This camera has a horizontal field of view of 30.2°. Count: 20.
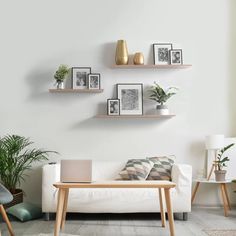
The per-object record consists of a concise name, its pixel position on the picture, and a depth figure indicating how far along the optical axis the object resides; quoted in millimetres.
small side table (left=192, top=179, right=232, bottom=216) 4768
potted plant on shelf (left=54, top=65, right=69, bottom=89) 5234
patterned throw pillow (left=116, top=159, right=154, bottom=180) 4787
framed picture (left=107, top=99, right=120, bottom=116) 5340
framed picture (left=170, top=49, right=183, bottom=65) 5387
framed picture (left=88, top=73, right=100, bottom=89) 5355
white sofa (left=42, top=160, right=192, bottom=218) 4527
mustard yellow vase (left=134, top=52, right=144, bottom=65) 5328
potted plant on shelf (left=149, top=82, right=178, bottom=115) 5273
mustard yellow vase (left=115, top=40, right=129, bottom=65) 5316
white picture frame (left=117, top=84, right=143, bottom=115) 5391
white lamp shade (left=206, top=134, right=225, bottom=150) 5078
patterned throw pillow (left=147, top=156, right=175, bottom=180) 4859
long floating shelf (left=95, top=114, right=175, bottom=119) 5277
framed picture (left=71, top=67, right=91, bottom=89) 5398
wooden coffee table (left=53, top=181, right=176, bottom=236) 3447
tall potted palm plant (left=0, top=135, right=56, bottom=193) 4945
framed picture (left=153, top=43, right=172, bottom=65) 5418
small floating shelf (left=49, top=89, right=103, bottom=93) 5263
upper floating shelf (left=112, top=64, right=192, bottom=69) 5340
